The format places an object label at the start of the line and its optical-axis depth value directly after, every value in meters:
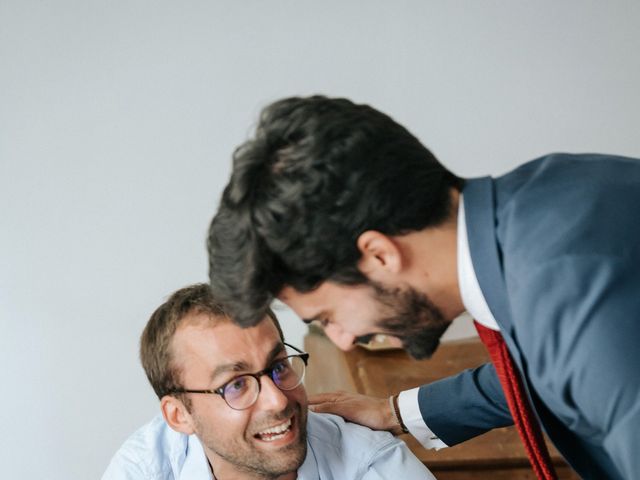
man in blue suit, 0.98
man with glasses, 1.60
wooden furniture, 1.91
